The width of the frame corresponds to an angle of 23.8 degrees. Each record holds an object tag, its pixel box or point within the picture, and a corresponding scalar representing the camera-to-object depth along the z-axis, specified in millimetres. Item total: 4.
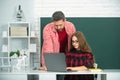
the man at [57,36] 3955
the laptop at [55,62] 3045
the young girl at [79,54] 3519
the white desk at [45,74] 3055
